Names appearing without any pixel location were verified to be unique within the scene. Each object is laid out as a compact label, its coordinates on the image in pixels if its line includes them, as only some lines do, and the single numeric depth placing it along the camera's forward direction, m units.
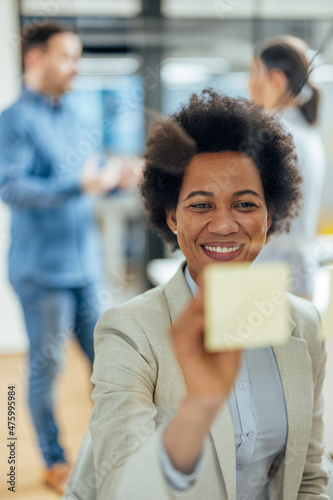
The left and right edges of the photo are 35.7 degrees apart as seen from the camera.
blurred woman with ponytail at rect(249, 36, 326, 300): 0.76
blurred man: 1.08
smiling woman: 0.59
